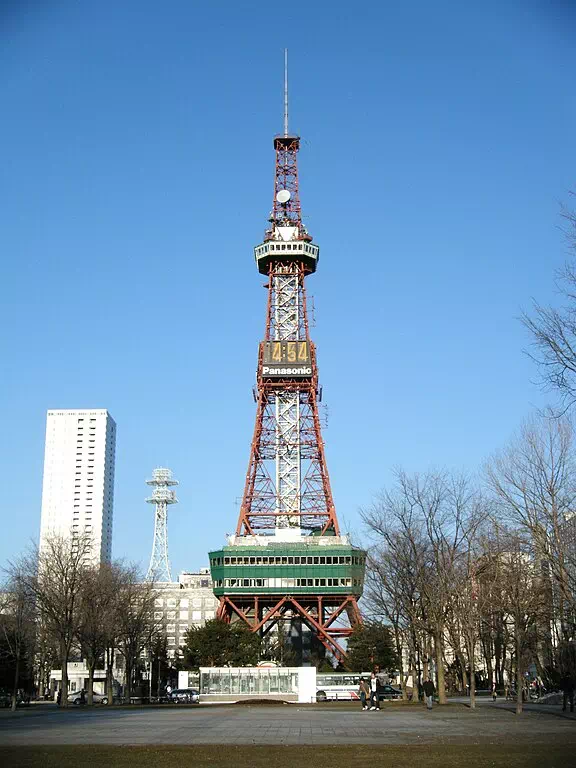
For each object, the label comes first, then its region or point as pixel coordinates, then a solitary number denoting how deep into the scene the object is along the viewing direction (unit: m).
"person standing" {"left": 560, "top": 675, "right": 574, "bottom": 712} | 46.24
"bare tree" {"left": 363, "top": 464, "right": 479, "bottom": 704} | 50.19
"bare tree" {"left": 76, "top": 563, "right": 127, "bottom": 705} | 71.62
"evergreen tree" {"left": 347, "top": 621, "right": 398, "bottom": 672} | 92.13
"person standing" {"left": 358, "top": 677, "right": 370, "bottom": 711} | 51.62
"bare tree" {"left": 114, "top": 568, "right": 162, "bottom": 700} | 80.12
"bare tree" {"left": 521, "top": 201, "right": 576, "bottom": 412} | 24.03
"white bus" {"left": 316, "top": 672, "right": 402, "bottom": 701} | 81.93
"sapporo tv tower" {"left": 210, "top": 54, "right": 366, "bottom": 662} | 118.38
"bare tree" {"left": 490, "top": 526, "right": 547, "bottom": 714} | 42.72
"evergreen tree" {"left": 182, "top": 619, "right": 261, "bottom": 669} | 97.31
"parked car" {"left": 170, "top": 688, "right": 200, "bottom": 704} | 76.19
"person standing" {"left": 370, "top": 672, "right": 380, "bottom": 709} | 50.71
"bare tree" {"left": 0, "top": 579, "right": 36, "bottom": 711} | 75.00
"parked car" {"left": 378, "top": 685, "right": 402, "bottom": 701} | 81.56
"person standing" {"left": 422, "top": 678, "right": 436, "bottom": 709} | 46.97
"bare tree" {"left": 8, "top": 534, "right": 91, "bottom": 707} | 68.19
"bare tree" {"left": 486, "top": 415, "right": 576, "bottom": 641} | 39.38
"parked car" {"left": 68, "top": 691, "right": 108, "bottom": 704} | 83.93
